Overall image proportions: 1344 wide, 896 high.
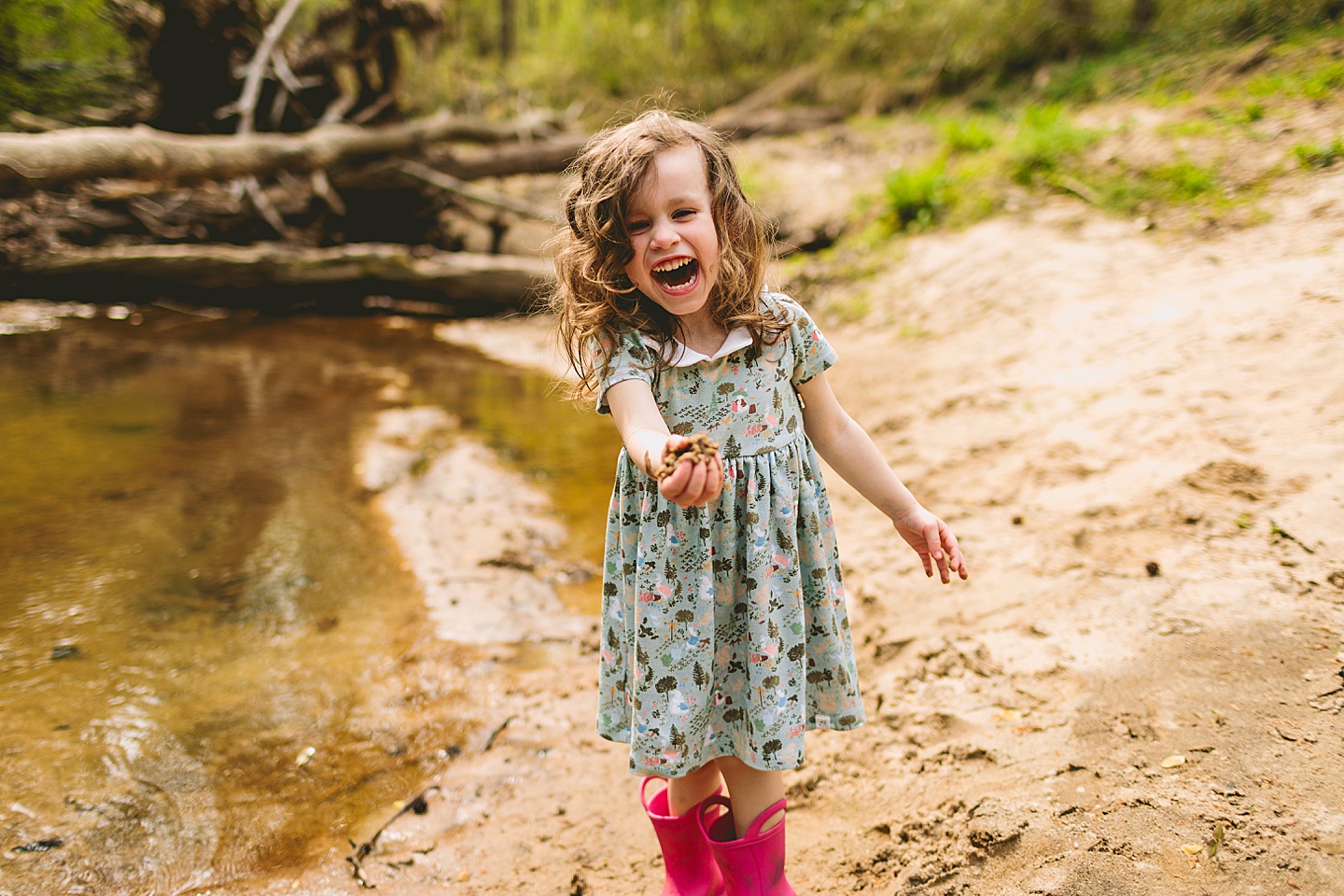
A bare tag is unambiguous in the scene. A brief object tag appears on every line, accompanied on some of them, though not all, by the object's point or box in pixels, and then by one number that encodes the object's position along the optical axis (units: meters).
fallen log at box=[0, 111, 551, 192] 4.84
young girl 1.79
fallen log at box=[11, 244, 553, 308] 7.78
